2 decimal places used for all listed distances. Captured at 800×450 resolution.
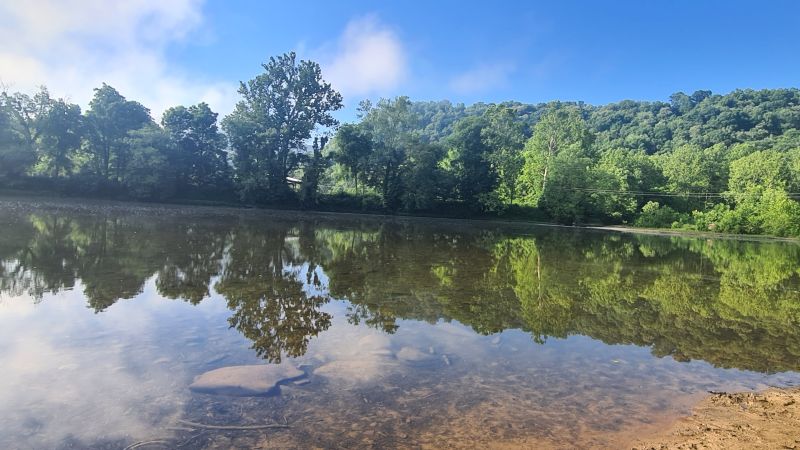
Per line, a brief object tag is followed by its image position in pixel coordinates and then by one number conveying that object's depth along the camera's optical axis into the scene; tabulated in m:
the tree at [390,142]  54.56
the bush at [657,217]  53.62
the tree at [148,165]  48.28
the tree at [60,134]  47.12
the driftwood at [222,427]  4.10
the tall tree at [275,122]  51.81
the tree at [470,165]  55.56
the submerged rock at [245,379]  4.89
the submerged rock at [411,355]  6.38
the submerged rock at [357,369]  5.52
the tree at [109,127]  49.91
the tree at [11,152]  43.88
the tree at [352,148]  54.06
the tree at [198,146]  52.41
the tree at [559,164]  53.81
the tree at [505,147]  57.38
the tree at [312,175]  52.19
